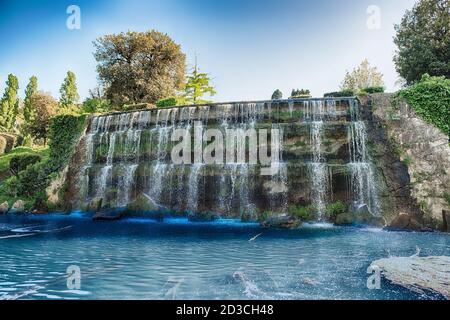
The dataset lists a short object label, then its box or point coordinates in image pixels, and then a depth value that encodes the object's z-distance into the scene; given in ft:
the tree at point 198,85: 141.79
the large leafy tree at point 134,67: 126.62
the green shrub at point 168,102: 99.89
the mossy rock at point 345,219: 56.64
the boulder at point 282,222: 54.82
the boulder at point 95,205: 75.36
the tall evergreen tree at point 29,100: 165.58
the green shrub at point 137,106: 98.73
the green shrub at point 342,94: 75.51
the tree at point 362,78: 152.46
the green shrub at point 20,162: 94.22
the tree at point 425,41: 90.94
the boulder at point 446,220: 51.30
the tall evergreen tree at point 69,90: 167.09
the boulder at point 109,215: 66.54
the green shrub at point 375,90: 74.49
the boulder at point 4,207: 80.48
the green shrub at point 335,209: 59.93
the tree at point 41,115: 138.21
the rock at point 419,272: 22.65
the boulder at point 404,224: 51.89
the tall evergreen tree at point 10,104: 170.40
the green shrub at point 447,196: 53.62
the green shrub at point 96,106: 122.11
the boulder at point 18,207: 80.43
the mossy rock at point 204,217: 64.49
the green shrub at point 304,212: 61.31
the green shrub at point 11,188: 84.79
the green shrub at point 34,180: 83.87
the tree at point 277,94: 115.81
